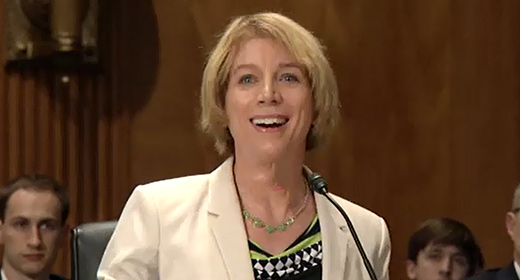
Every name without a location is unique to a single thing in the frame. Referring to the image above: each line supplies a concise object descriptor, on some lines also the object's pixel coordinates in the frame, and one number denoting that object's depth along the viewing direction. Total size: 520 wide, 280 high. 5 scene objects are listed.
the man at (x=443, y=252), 7.22
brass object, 6.72
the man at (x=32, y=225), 6.32
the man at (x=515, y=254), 6.68
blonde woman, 4.00
